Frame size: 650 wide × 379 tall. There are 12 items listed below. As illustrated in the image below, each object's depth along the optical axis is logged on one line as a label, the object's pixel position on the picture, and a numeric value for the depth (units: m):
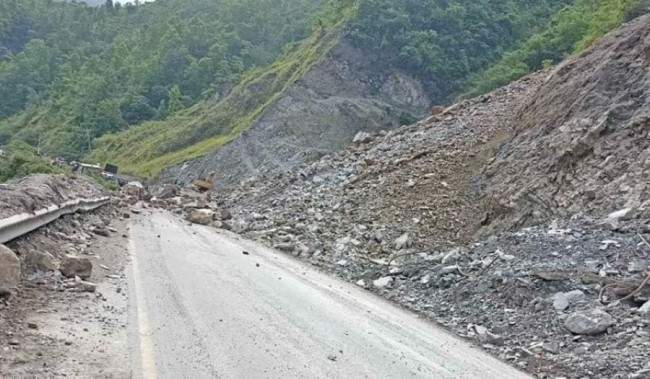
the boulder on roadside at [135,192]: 30.95
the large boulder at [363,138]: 28.05
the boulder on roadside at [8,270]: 6.50
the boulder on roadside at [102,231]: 13.37
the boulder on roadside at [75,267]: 8.18
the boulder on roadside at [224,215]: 22.20
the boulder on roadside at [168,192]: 32.09
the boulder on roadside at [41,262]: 8.03
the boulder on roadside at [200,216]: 21.84
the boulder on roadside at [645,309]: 8.11
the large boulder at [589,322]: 8.02
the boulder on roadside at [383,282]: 12.09
